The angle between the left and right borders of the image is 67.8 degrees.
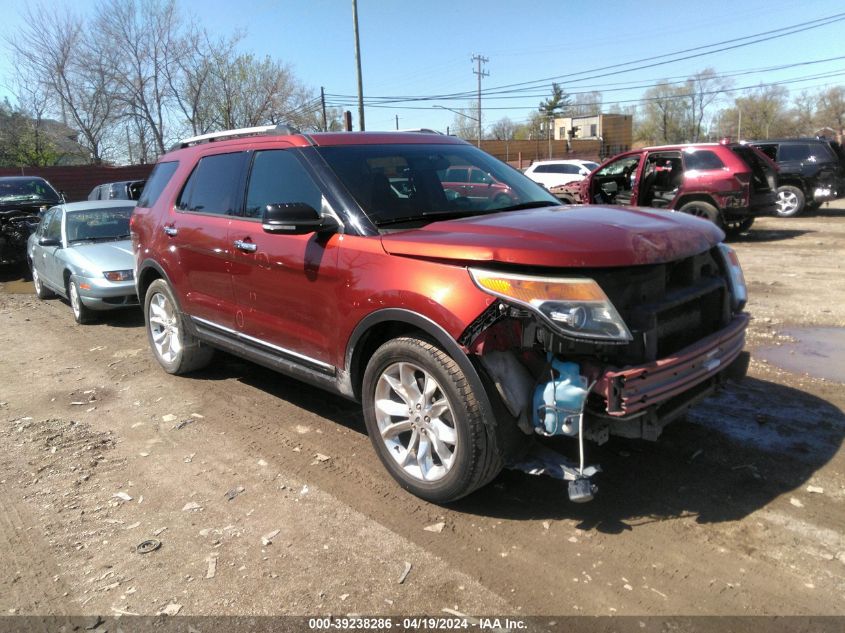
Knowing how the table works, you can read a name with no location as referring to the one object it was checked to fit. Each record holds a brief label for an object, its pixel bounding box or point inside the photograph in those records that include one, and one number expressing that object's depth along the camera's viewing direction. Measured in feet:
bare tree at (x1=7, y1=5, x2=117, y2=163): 102.42
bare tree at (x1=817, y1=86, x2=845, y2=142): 239.30
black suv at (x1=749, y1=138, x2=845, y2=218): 51.16
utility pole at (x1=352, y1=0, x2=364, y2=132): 84.38
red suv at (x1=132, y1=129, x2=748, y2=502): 9.16
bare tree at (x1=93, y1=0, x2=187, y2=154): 105.19
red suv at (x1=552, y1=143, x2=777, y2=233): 37.68
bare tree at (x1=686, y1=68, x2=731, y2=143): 241.96
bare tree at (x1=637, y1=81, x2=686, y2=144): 251.60
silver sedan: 25.21
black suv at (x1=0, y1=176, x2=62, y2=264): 38.29
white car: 68.59
